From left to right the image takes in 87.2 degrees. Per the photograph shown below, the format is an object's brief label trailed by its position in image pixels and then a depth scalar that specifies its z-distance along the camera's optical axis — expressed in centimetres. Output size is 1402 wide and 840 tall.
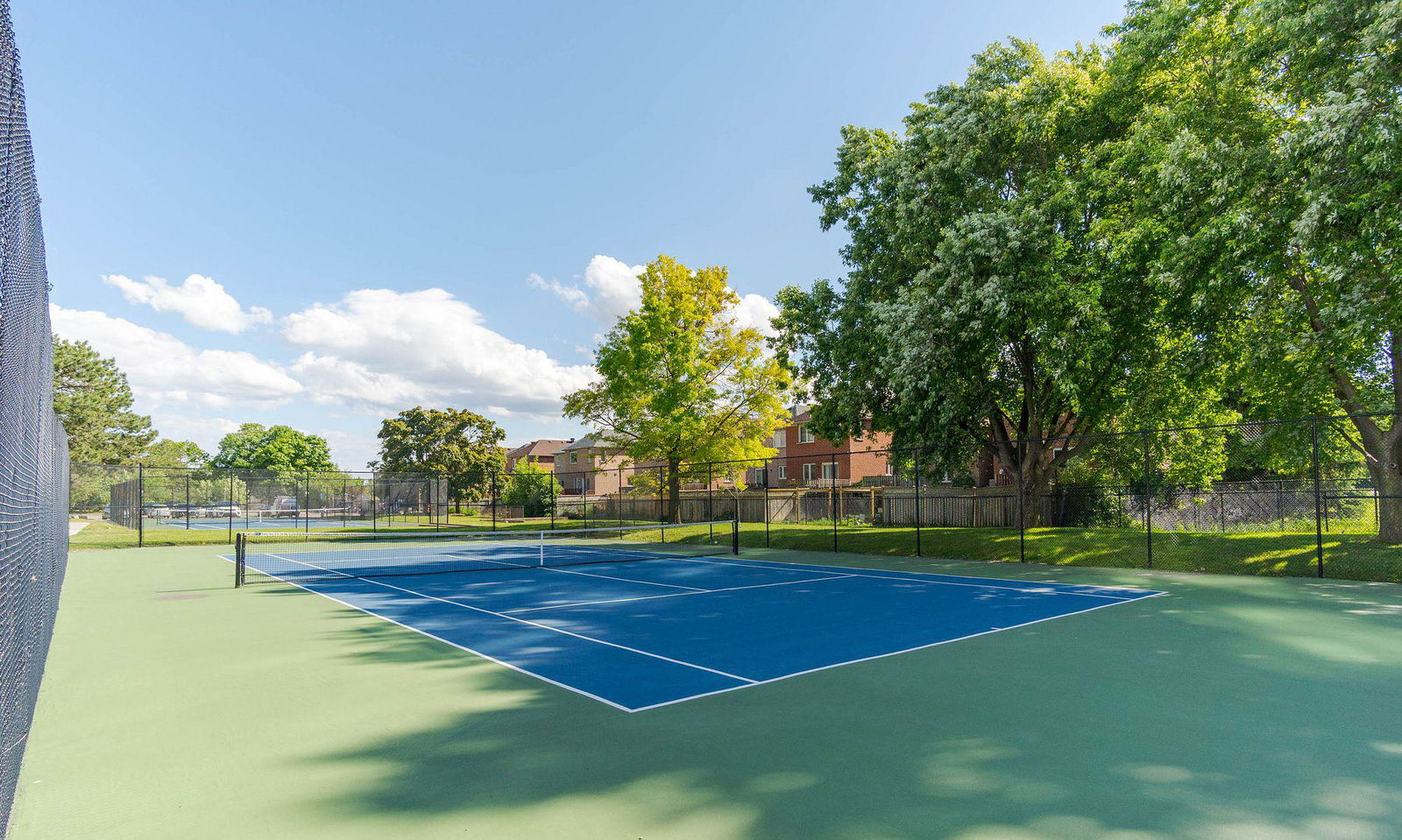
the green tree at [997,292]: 1719
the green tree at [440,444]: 6250
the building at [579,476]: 6755
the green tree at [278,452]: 10744
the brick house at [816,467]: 4772
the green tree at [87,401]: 3875
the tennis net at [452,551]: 1814
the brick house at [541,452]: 9150
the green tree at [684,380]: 3095
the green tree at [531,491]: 4847
